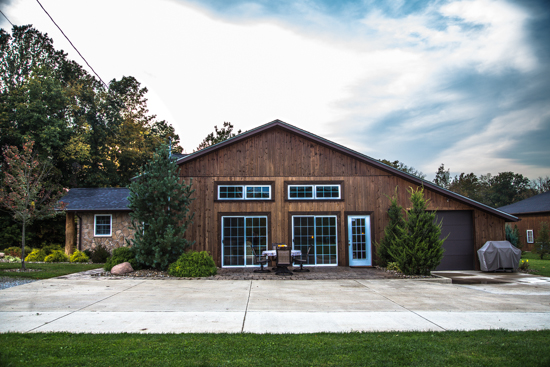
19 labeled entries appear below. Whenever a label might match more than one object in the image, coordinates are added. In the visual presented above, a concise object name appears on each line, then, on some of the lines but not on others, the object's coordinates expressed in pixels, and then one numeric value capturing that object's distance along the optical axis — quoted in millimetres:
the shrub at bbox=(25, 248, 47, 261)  17594
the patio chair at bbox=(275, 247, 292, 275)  12664
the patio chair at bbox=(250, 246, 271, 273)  13280
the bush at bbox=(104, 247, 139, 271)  12906
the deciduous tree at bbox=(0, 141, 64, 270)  13406
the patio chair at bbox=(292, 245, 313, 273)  13406
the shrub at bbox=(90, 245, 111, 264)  17469
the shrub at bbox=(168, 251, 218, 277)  11984
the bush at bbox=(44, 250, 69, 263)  17234
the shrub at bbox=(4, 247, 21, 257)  18684
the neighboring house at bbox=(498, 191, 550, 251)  28148
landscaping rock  12234
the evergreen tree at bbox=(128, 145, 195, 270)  12602
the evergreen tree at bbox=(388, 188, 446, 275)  12055
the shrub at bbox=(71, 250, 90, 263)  17248
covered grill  13812
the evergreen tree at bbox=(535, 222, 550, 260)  23750
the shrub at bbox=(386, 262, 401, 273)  13219
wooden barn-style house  14719
